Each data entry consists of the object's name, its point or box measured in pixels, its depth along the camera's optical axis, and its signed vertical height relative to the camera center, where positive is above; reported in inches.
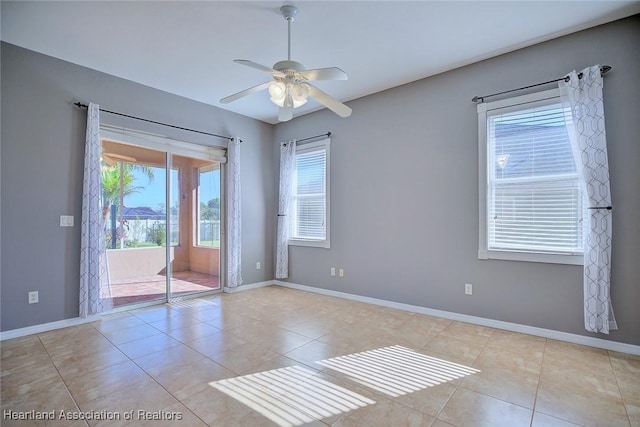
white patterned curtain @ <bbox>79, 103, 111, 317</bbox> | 131.3 -5.1
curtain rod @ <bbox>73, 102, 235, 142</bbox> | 134.5 +51.9
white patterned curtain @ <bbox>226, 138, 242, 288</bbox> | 188.7 +0.7
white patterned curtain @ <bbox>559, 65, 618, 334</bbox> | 102.2 +7.4
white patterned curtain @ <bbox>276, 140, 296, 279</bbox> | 201.5 +9.6
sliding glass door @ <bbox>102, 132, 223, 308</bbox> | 152.4 -1.8
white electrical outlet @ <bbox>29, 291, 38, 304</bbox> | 121.7 -32.4
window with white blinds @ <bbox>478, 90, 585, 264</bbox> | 113.2 +13.7
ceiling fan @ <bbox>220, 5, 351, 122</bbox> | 90.8 +44.1
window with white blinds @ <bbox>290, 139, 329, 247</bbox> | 188.4 +14.3
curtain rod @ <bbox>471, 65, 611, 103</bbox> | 105.3 +52.9
